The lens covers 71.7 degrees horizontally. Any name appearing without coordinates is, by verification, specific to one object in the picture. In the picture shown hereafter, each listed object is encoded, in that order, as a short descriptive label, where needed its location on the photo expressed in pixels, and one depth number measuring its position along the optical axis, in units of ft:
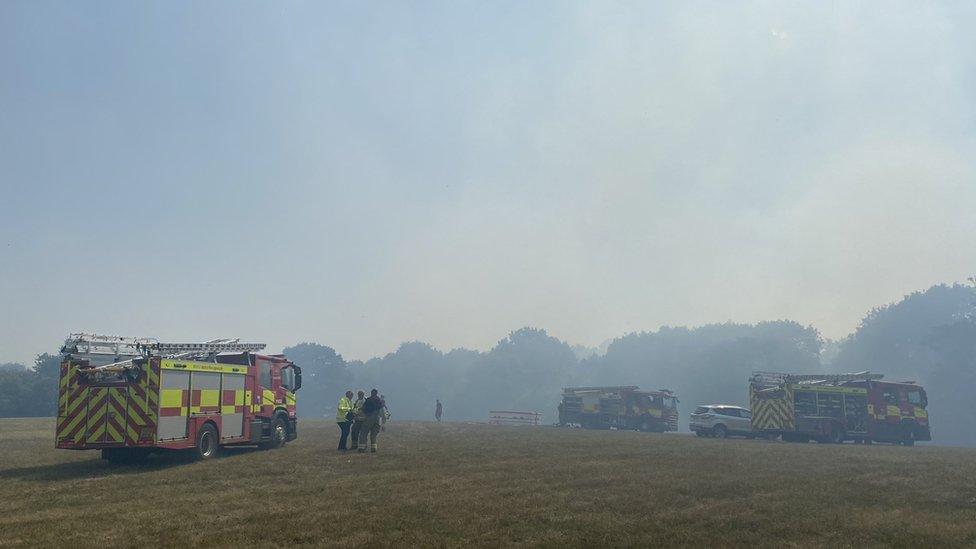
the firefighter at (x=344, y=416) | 69.15
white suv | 115.34
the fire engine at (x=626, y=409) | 146.82
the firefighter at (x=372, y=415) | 65.67
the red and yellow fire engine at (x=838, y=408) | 104.83
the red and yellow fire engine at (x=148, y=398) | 52.85
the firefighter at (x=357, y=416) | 66.90
